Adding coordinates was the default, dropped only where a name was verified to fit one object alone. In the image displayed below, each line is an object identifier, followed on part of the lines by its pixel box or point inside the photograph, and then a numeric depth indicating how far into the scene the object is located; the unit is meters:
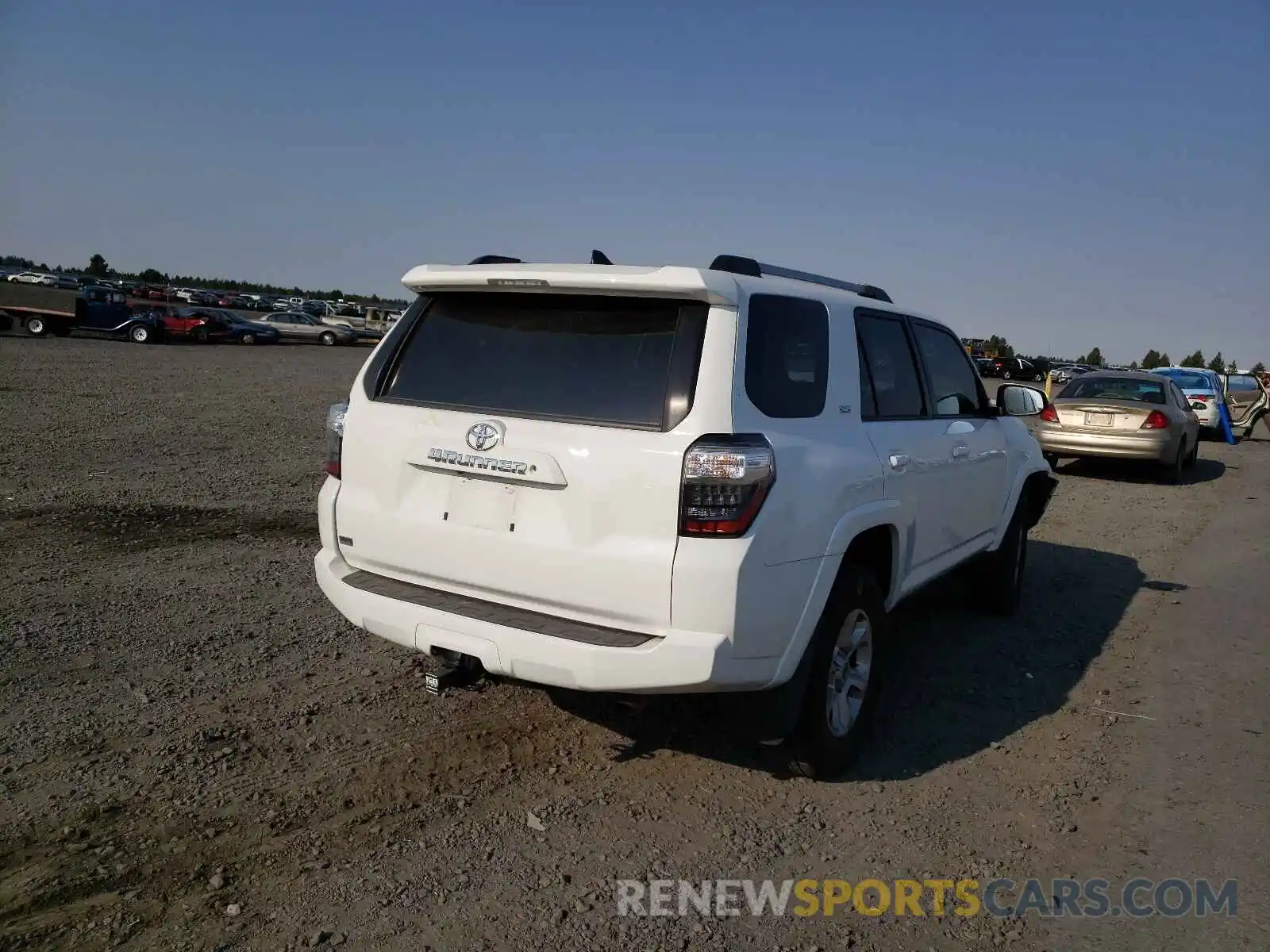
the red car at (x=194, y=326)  37.56
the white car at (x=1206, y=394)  21.81
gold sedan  13.83
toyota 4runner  3.27
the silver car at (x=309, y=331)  46.88
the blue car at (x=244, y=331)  40.34
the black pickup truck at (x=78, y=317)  33.19
